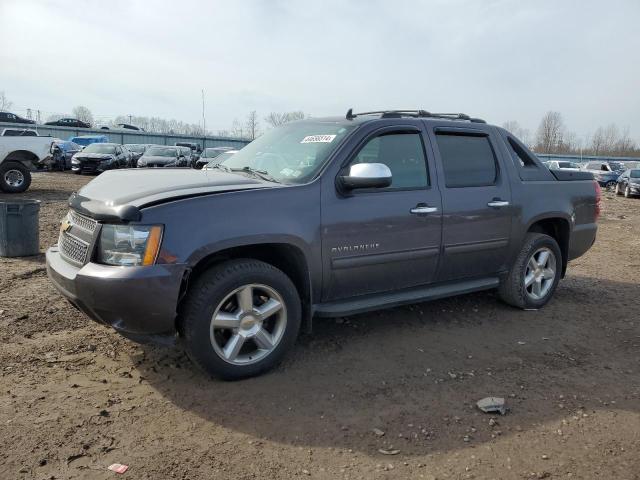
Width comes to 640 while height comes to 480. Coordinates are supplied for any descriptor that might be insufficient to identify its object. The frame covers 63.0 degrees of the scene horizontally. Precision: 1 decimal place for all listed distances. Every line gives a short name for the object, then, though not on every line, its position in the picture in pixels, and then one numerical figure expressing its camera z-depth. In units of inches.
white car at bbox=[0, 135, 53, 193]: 546.6
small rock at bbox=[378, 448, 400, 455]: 111.0
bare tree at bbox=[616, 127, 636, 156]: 3341.3
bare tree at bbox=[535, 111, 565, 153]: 3159.5
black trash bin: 272.8
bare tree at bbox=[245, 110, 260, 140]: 2529.5
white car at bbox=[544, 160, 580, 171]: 1193.2
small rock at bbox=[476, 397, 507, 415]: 129.7
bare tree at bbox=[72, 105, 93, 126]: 2467.4
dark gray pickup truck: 127.0
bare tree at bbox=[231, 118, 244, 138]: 2409.8
